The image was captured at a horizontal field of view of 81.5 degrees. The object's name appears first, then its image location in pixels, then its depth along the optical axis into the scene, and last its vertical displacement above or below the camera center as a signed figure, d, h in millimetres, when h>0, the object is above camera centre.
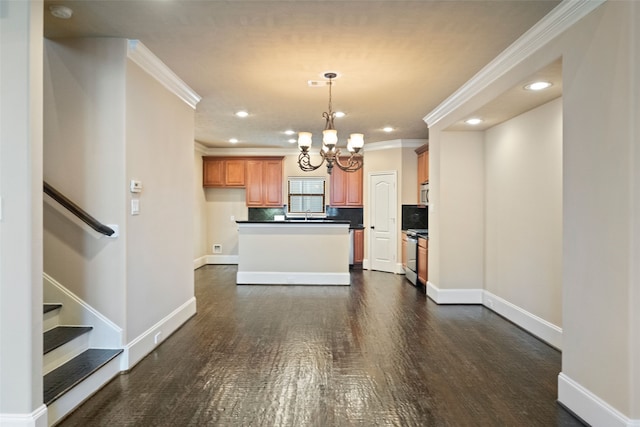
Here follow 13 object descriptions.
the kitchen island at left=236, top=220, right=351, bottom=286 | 6387 -659
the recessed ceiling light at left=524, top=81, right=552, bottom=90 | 3111 +1094
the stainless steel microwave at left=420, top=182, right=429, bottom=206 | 6367 +344
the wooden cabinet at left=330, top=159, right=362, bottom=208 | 8375 +540
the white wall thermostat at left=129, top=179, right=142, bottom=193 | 3062 +219
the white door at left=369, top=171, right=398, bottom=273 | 7578 -168
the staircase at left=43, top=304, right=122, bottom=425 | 2297 -1087
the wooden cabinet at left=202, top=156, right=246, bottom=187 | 8500 +954
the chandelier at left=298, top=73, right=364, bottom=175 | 3906 +763
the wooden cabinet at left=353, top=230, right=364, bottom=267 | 8180 -752
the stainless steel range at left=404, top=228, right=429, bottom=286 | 6316 -720
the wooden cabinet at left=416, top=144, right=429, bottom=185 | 6551 +913
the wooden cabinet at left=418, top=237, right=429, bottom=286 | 5781 -757
